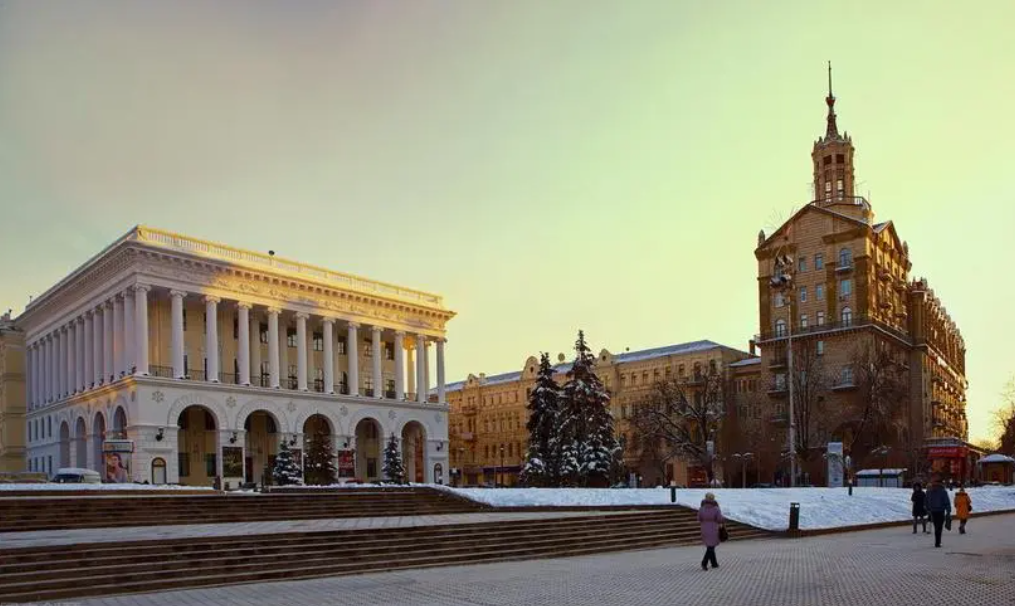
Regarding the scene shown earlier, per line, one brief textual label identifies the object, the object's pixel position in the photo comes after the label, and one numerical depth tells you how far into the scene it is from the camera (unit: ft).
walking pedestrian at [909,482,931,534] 90.84
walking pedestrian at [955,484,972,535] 89.51
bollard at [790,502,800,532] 92.53
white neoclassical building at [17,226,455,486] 186.70
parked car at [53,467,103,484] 154.20
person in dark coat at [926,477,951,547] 75.15
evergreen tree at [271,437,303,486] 181.16
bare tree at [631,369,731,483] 201.98
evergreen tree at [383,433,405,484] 202.69
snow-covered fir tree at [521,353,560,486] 204.54
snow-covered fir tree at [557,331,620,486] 191.62
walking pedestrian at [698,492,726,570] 58.95
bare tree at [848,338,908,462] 216.13
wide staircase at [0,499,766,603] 52.90
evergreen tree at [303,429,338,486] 189.98
